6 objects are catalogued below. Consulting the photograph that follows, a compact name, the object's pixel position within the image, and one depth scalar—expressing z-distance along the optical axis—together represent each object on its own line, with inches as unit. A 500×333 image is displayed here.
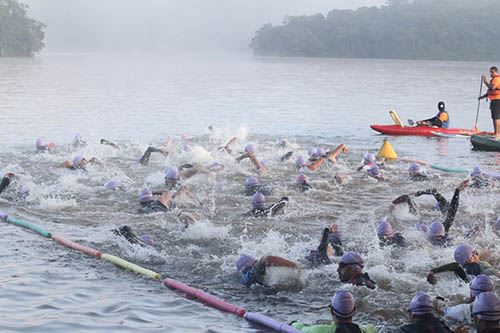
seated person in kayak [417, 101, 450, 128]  995.9
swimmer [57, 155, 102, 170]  657.6
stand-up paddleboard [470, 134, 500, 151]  847.7
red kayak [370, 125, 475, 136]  966.4
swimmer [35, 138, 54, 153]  772.6
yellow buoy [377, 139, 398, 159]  781.9
